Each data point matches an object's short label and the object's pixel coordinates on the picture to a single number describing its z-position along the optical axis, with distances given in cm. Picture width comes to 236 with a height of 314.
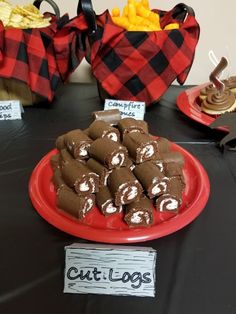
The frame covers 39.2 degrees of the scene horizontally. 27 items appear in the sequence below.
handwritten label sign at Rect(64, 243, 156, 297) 49
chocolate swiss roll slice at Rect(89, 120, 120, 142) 63
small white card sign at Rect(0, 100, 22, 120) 96
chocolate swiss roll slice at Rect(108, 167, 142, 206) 55
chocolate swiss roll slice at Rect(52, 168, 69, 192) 61
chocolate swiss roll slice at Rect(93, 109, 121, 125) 72
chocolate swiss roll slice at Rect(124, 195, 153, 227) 55
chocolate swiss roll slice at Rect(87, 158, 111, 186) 58
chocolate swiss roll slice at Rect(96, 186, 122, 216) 57
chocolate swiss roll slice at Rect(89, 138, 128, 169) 57
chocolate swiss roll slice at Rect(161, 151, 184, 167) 64
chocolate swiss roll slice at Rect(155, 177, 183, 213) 58
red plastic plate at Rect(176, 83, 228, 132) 87
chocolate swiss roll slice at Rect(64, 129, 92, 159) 62
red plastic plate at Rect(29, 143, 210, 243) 54
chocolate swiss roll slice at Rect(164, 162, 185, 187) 61
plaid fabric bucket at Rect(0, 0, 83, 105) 87
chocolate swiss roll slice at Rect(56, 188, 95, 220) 56
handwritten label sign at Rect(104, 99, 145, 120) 90
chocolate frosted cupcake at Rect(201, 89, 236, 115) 87
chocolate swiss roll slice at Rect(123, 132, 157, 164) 59
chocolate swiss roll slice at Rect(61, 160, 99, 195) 57
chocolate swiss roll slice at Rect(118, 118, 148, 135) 65
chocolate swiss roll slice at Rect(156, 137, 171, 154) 67
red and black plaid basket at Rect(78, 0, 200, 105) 84
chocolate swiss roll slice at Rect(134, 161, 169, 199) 57
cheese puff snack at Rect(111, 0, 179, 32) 87
